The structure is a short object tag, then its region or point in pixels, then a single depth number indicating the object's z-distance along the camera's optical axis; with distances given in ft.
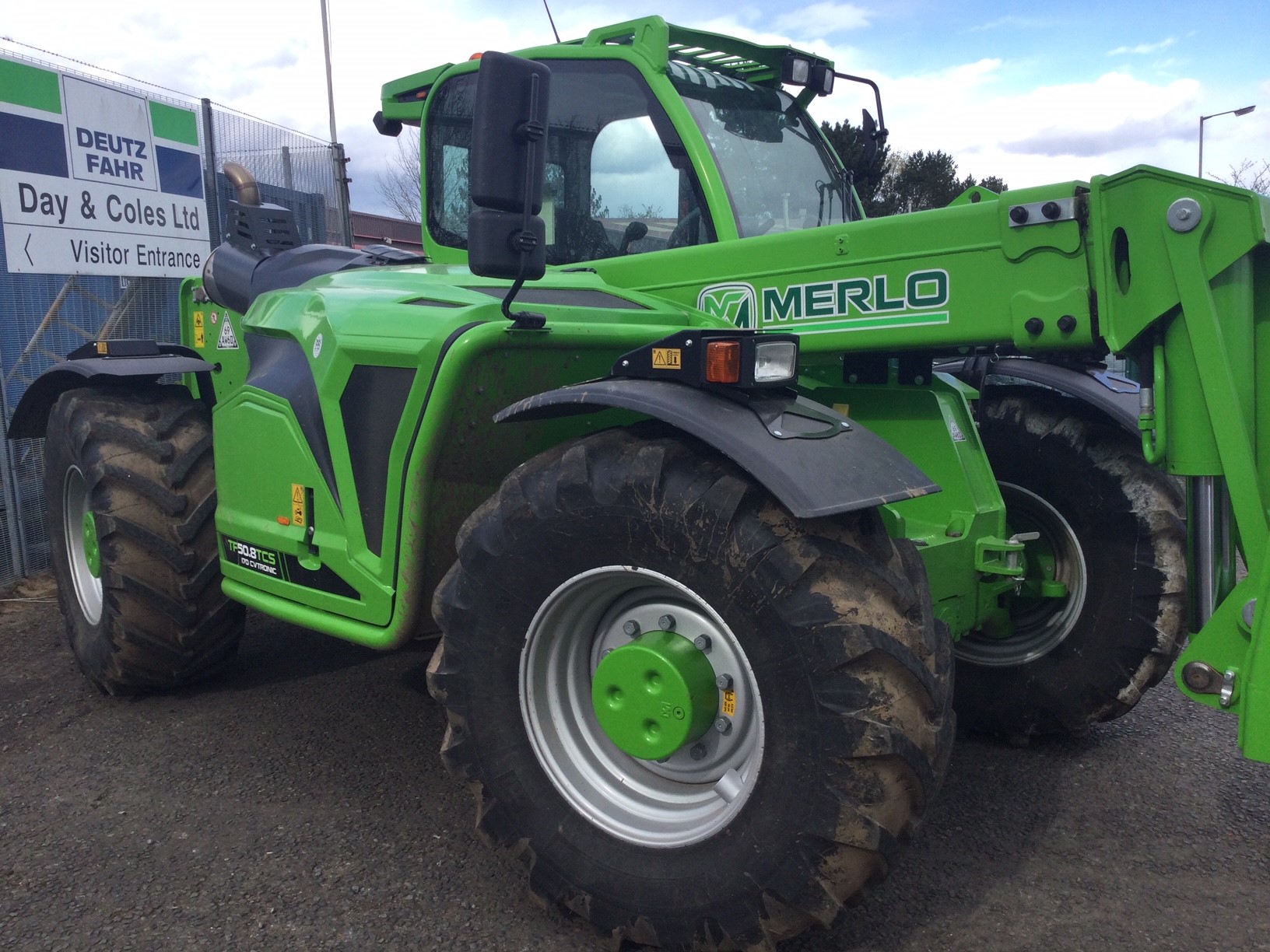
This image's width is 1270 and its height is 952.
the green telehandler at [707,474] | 7.39
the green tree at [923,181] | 66.95
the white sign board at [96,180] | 19.63
